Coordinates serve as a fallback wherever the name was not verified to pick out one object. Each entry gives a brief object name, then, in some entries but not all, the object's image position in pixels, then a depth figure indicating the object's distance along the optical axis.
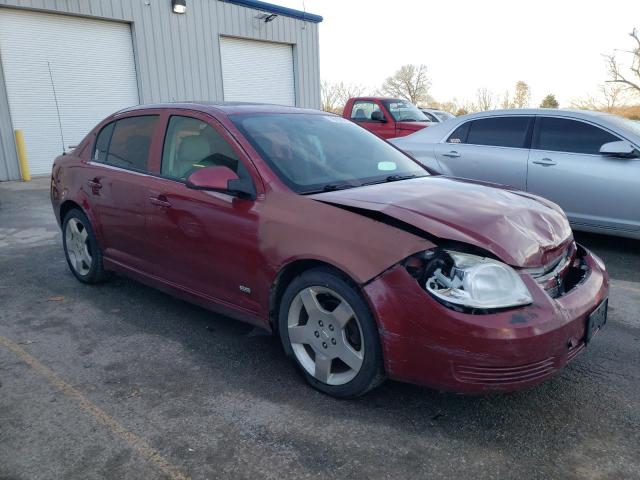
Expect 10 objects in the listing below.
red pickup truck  12.78
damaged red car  2.41
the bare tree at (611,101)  30.34
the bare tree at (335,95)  32.82
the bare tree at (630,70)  29.95
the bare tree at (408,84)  45.81
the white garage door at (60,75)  11.64
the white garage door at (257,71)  15.73
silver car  5.32
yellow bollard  11.73
